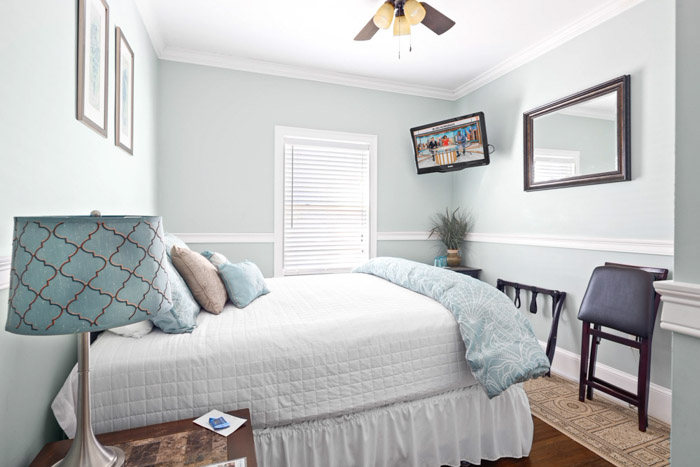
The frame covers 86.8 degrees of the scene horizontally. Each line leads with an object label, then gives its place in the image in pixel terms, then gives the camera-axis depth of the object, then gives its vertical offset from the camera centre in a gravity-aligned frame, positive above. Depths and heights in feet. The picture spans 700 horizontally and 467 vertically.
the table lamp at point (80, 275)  2.48 -0.34
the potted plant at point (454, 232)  13.29 -0.04
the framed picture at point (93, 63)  4.97 +2.40
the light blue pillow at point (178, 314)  5.06 -1.21
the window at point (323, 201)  12.35 +1.01
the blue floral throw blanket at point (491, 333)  5.58 -1.64
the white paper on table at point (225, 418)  3.87 -2.12
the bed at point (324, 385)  4.42 -2.06
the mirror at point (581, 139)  8.29 +2.36
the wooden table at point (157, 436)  3.41 -2.14
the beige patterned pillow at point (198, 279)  5.95 -0.84
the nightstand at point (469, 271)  12.73 -1.37
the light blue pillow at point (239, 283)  6.55 -1.01
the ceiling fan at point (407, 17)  7.70 +4.61
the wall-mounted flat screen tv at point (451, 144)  11.39 +2.83
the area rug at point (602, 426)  6.39 -3.80
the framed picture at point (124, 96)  6.70 +2.54
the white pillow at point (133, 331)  4.91 -1.39
